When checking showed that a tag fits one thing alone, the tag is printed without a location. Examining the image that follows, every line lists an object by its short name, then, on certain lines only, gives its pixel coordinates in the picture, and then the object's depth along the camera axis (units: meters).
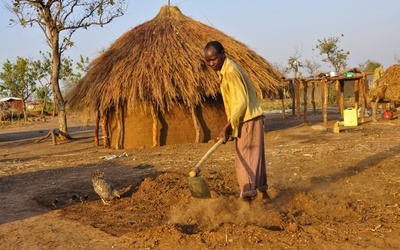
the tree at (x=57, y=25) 14.38
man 4.07
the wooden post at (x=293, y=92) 18.79
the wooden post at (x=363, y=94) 14.26
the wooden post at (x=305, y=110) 14.24
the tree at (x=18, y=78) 32.31
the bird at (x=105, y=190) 5.23
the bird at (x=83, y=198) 5.44
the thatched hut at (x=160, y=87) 10.44
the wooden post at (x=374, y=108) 13.64
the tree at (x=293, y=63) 36.22
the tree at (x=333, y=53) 36.25
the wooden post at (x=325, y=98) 13.45
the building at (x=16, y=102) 42.12
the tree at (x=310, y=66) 44.50
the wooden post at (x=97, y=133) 12.58
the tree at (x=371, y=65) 39.49
